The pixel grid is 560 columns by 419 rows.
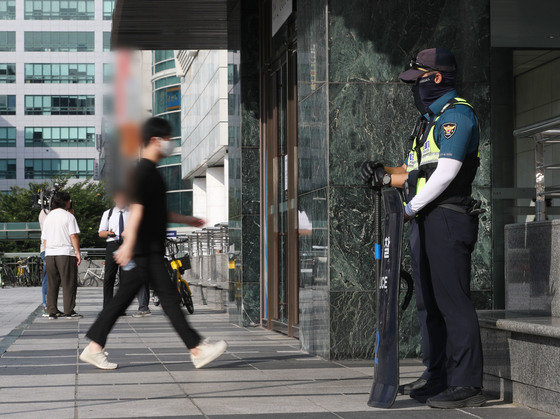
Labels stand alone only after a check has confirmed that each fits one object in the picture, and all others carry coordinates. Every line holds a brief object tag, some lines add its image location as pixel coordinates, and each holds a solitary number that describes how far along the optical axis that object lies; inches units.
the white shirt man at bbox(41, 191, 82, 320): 548.4
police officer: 220.5
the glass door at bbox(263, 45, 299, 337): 411.8
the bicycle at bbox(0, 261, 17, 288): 1503.6
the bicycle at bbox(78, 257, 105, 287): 1489.9
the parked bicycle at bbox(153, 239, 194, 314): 626.5
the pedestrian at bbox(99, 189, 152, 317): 544.7
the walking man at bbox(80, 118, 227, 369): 292.8
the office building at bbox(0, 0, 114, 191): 3750.0
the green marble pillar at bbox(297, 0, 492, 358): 314.0
